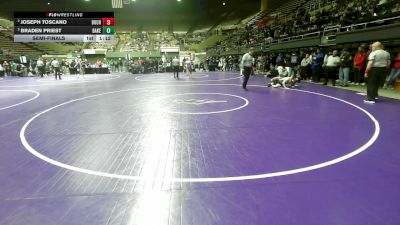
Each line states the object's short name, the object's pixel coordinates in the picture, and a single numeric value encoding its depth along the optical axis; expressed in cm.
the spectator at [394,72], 1181
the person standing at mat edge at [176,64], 2153
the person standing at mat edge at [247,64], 1345
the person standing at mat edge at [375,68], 927
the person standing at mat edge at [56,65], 2334
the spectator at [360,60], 1292
